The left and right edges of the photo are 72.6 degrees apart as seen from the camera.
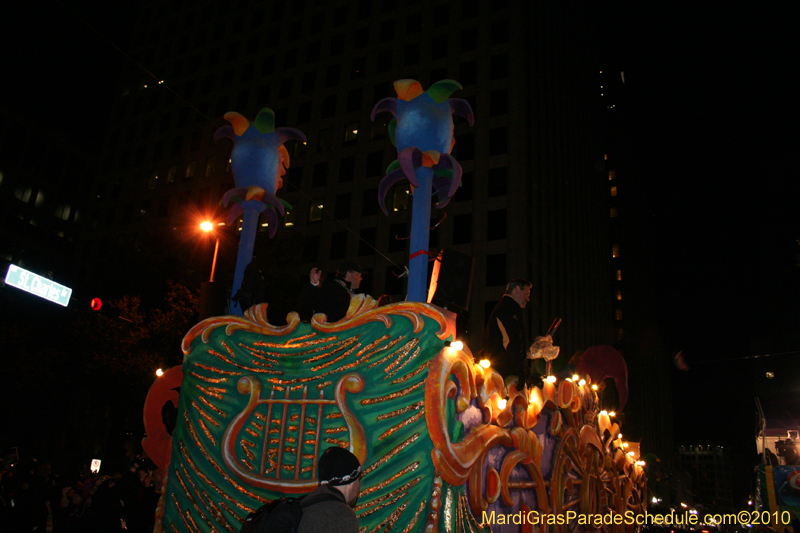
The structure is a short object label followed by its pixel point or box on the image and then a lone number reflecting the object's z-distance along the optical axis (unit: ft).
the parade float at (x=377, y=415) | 15.26
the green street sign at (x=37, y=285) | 28.71
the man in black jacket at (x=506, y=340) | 18.81
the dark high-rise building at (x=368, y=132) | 109.19
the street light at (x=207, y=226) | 45.67
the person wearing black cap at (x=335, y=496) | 8.85
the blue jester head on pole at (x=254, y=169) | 23.34
